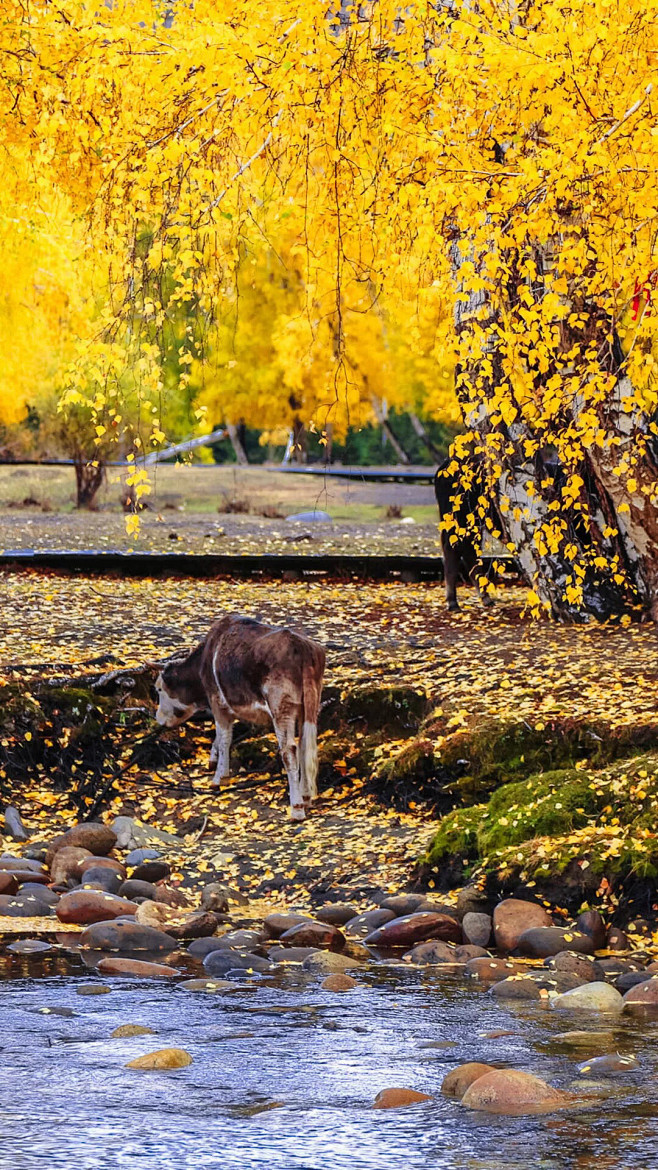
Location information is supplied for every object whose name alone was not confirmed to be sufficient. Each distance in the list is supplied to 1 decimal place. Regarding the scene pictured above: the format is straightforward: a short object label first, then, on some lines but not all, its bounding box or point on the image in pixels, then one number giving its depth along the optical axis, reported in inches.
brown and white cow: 865.5
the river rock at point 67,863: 793.6
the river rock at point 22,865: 805.2
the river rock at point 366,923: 714.2
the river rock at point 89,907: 724.7
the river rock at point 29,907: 734.5
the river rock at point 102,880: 770.8
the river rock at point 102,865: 794.2
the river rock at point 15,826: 864.9
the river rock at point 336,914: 737.0
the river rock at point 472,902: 733.3
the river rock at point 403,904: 737.6
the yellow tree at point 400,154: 694.5
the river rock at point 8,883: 769.6
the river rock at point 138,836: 844.6
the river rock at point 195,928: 708.7
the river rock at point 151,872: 796.0
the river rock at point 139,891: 763.4
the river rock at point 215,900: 757.3
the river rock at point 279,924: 708.7
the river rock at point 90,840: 830.5
